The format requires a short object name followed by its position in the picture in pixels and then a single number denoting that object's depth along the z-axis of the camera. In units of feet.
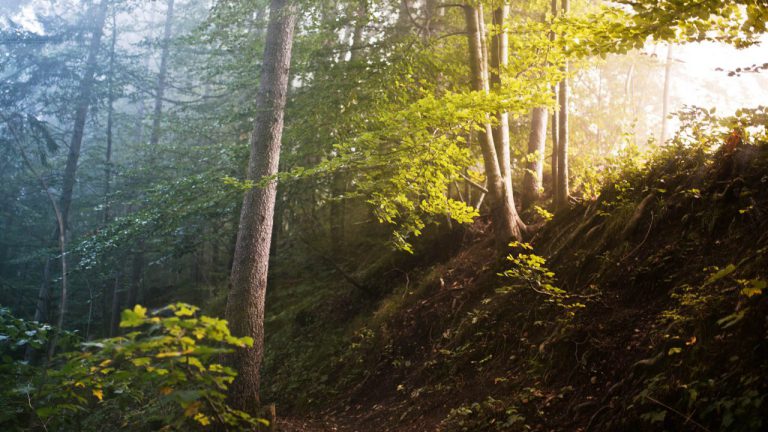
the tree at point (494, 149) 27.86
